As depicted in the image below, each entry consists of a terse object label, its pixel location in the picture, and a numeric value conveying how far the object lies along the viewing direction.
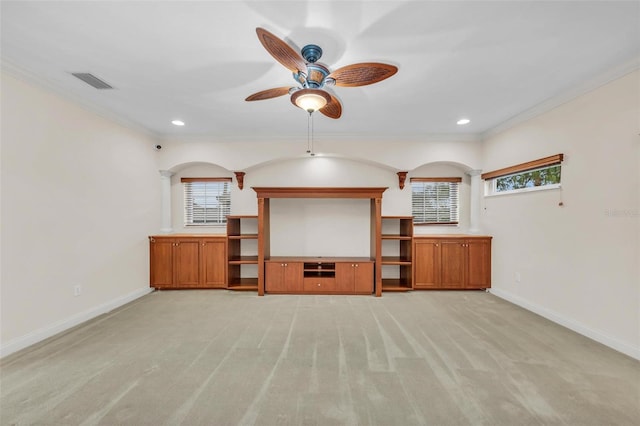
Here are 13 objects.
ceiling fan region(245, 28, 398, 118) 1.87
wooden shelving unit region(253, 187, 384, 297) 4.29
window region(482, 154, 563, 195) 3.25
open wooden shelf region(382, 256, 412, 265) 4.38
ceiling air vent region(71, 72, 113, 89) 2.60
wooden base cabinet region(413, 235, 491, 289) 4.41
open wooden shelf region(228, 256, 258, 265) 4.43
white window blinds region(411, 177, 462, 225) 5.03
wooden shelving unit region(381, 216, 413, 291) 4.45
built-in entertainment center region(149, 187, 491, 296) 4.32
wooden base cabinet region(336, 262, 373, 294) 4.31
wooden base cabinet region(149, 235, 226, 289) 4.43
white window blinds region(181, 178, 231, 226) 5.09
